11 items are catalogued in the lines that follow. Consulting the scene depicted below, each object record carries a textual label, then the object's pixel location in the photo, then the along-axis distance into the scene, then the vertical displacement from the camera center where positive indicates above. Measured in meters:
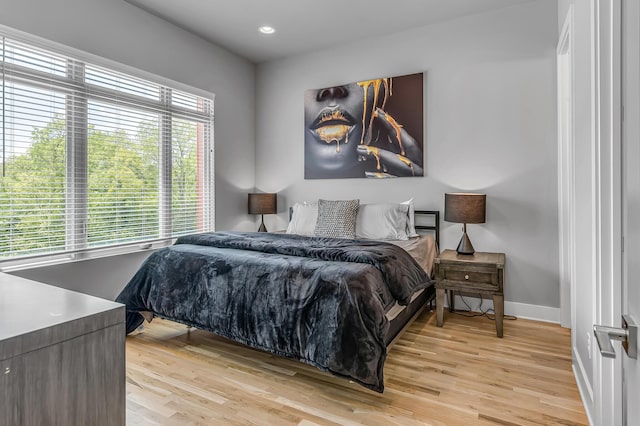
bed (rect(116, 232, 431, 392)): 1.94 -0.51
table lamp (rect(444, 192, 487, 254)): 3.13 +0.02
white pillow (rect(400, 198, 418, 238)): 3.49 -0.10
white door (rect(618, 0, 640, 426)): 0.59 +0.03
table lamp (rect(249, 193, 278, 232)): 4.52 +0.11
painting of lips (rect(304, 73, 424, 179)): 3.79 +0.93
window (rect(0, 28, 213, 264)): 2.63 +0.51
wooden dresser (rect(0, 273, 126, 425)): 0.71 -0.31
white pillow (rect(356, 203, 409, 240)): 3.46 -0.10
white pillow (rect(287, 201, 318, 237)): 3.82 -0.07
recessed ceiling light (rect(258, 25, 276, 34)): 3.80 +1.95
